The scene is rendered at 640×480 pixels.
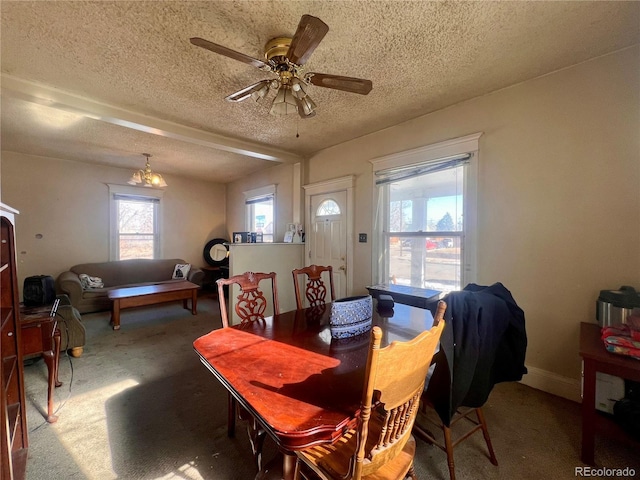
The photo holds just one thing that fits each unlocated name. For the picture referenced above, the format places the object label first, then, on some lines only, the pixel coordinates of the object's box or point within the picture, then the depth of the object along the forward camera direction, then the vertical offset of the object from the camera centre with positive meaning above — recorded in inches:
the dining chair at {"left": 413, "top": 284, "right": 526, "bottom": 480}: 48.6 -24.5
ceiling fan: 56.5 +41.9
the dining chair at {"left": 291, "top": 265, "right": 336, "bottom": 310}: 91.8 -17.4
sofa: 159.5 -29.8
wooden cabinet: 49.0 -22.9
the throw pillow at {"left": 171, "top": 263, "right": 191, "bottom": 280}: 209.8 -28.3
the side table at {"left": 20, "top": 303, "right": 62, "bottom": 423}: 73.3 -30.0
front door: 152.7 +1.1
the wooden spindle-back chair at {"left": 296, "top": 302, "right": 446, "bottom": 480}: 29.4 -24.8
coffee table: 146.8 -36.2
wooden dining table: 33.7 -23.7
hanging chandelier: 163.3 +37.4
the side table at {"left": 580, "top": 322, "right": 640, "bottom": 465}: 56.7 -31.2
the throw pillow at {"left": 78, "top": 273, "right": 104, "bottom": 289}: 169.2 -29.9
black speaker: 90.8 -19.5
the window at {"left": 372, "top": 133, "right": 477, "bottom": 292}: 104.1 +7.6
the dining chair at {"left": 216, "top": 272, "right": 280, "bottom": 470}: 53.4 -20.9
